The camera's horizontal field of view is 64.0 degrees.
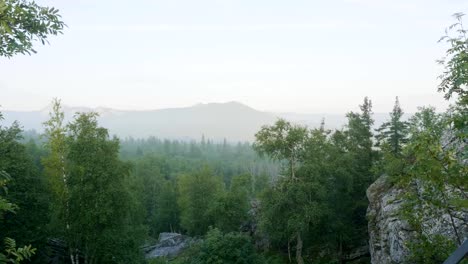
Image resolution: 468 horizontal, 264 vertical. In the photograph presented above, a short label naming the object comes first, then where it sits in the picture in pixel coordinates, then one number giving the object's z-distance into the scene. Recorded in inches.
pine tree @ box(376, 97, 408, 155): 1400.1
